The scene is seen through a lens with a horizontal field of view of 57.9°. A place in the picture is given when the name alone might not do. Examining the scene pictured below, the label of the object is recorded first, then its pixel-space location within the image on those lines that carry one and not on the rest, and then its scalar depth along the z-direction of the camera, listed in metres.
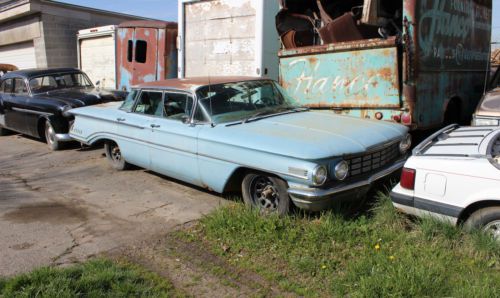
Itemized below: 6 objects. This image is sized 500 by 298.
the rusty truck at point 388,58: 5.95
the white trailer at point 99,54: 13.45
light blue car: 4.16
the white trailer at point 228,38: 8.33
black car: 8.66
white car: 3.45
